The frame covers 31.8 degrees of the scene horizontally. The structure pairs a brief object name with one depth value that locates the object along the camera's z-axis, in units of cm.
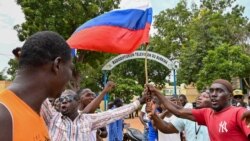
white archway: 1360
